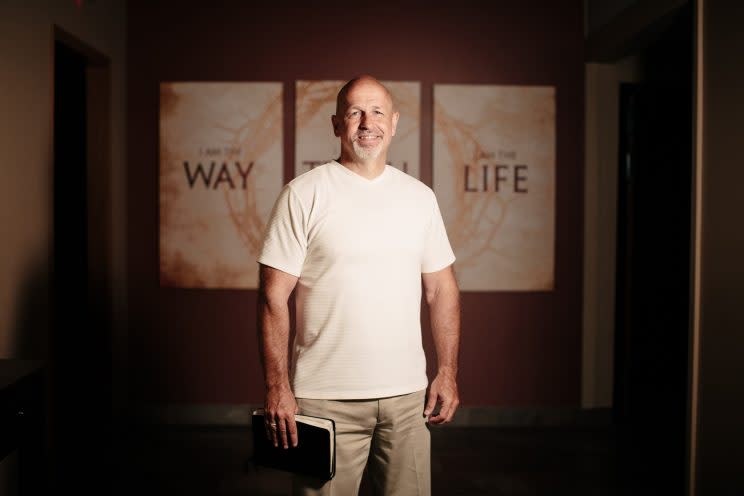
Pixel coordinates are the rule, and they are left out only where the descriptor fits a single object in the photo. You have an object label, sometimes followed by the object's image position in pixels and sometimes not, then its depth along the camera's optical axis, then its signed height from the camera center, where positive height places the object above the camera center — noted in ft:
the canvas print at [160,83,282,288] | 11.69 +1.26
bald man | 5.42 -0.65
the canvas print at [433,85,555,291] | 11.78 +1.17
